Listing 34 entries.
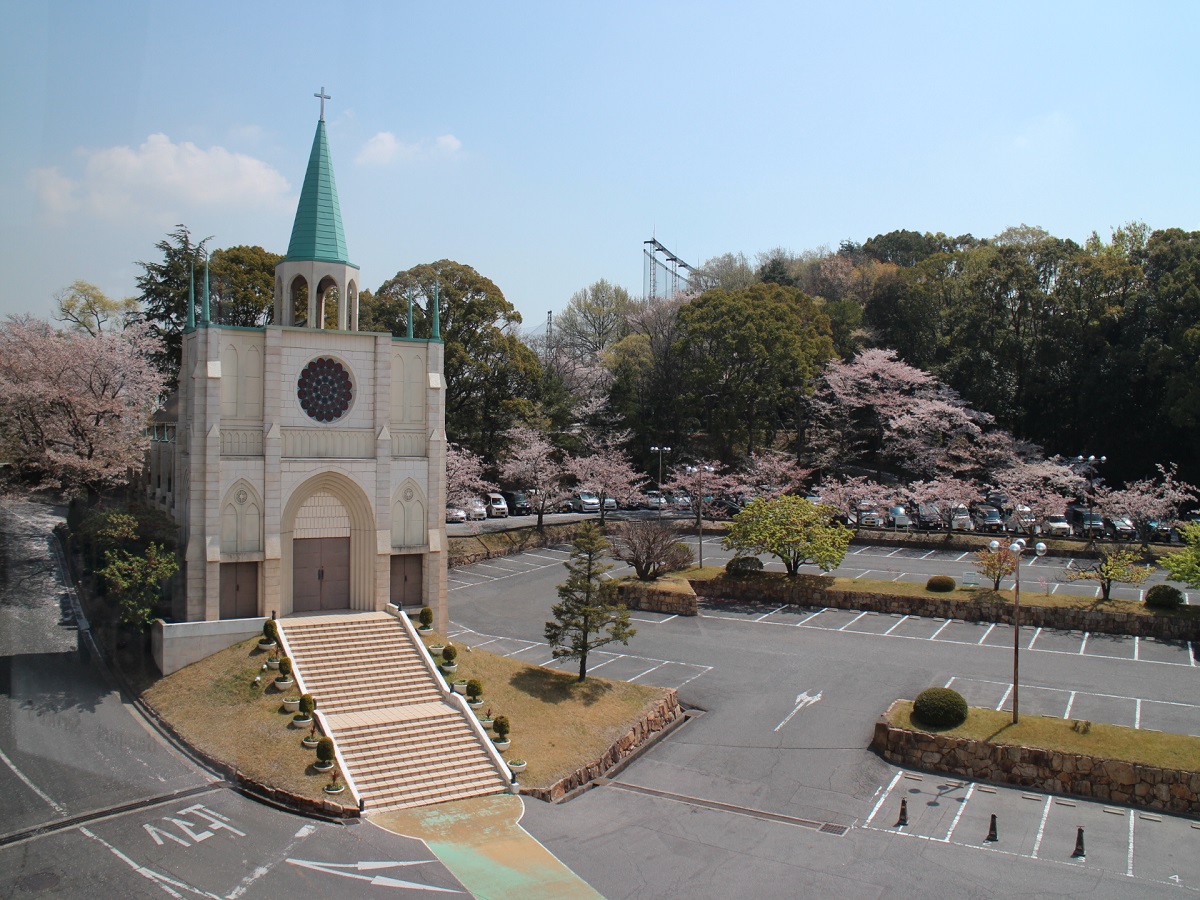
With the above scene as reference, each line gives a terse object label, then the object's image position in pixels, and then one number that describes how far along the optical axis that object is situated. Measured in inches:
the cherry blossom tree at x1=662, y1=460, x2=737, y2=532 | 1919.0
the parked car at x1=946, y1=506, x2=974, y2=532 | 2010.3
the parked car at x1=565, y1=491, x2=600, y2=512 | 2304.4
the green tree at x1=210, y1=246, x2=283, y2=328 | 1815.9
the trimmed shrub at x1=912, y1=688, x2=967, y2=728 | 887.1
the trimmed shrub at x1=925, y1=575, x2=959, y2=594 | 1411.2
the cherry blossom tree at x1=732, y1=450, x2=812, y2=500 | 2021.4
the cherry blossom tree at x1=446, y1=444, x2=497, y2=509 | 1871.3
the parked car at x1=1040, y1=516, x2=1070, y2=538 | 1866.4
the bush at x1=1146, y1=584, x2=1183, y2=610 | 1251.8
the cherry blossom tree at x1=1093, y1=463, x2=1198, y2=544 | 1689.2
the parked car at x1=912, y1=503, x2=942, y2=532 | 2003.0
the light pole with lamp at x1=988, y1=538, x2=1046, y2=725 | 853.8
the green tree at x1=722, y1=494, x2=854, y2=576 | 1476.4
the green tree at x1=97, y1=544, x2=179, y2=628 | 978.7
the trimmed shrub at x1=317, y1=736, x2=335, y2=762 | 787.4
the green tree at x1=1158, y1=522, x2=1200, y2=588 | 1175.6
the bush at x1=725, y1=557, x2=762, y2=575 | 1549.0
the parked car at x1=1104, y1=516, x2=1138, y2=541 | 1811.0
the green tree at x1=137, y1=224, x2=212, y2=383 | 1804.9
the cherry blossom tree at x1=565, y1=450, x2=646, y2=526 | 2087.8
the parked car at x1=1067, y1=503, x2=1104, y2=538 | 1876.6
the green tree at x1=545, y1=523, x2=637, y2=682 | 1038.4
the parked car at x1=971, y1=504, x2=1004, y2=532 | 1952.3
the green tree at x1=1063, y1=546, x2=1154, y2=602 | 1262.3
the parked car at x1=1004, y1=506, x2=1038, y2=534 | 1753.2
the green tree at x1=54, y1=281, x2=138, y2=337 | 2009.1
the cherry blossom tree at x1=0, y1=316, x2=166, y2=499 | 1284.4
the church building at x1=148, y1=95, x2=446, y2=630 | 1013.2
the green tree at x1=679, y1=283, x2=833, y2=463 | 2159.2
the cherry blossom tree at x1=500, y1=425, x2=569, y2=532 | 1971.0
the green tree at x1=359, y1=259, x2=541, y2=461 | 2074.3
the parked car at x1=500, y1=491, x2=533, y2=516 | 2234.3
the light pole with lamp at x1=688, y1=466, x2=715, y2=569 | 1790.1
